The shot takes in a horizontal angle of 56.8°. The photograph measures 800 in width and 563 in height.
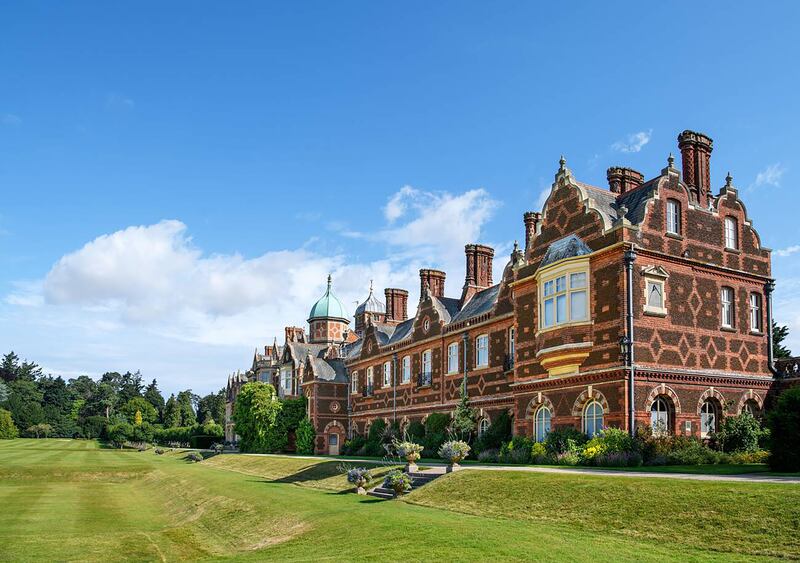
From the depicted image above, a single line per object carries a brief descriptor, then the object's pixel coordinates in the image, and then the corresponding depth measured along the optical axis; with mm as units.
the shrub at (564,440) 24791
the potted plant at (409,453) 24656
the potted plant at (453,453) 23203
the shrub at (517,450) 27188
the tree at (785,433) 17552
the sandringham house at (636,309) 24453
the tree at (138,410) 124938
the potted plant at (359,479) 24219
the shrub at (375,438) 44722
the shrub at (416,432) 40009
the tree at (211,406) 138388
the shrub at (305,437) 53406
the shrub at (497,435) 31953
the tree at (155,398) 145088
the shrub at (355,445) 48094
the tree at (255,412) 56125
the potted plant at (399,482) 21922
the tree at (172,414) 126975
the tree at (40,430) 114838
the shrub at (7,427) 104500
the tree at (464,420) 35312
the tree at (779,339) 36438
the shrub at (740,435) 24625
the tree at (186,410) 132000
